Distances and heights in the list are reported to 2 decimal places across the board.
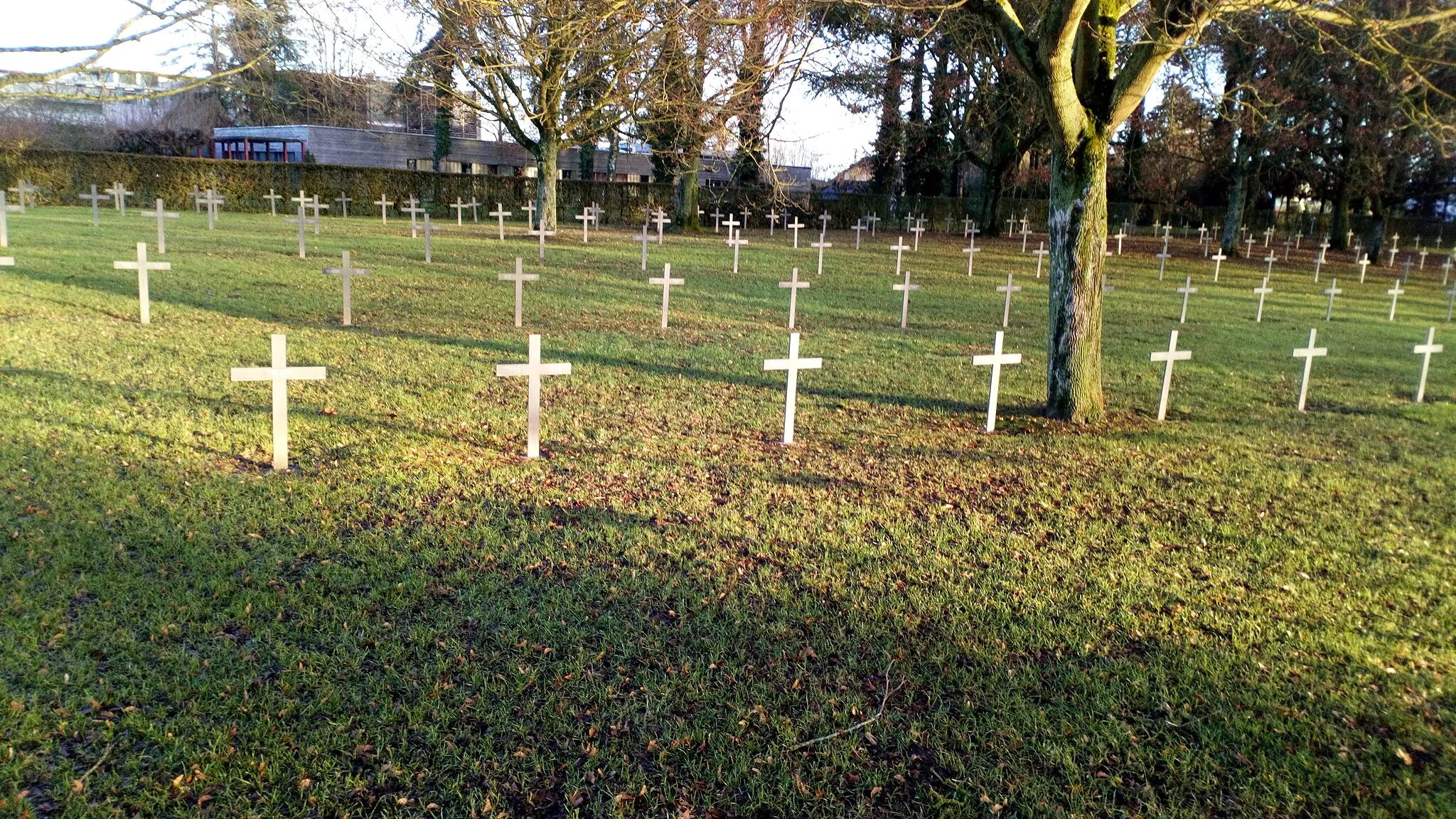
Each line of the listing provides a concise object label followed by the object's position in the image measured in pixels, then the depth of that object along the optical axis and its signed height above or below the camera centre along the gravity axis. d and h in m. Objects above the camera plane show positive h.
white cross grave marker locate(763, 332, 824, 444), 7.84 -1.01
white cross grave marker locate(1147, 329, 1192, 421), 9.45 -0.89
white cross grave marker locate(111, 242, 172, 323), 11.29 -0.76
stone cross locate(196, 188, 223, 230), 26.08 +0.25
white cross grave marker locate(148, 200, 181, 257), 18.50 -0.41
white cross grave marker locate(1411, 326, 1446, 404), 11.10 -0.79
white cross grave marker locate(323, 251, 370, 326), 12.31 -0.69
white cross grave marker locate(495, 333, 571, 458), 7.09 -1.15
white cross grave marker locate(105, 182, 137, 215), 28.47 +0.44
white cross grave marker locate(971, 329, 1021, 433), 8.63 -0.95
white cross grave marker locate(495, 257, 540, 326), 13.09 -0.63
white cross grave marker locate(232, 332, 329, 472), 6.33 -1.08
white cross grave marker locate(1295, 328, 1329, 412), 10.32 -0.84
